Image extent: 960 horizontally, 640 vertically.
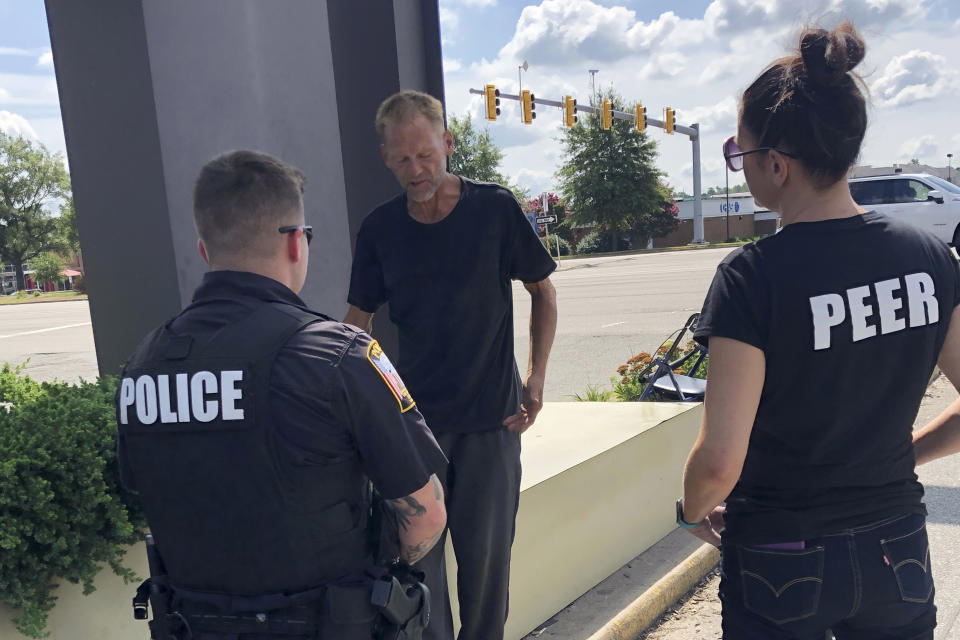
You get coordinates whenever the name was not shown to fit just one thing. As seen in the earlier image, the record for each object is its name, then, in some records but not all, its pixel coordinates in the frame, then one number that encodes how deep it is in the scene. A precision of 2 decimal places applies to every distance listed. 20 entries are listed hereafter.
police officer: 1.47
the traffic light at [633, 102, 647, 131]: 25.78
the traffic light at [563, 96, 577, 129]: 23.61
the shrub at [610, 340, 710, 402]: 5.94
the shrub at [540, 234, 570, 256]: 52.28
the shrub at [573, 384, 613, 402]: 6.10
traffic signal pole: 23.67
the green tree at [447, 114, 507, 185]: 49.28
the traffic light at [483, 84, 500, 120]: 22.77
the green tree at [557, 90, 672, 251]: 45.88
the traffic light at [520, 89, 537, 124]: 22.67
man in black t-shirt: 2.53
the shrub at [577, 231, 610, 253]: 48.09
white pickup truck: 16.12
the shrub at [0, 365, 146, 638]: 1.91
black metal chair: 5.06
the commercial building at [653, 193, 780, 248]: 54.69
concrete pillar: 3.10
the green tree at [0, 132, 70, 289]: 55.78
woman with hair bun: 1.45
